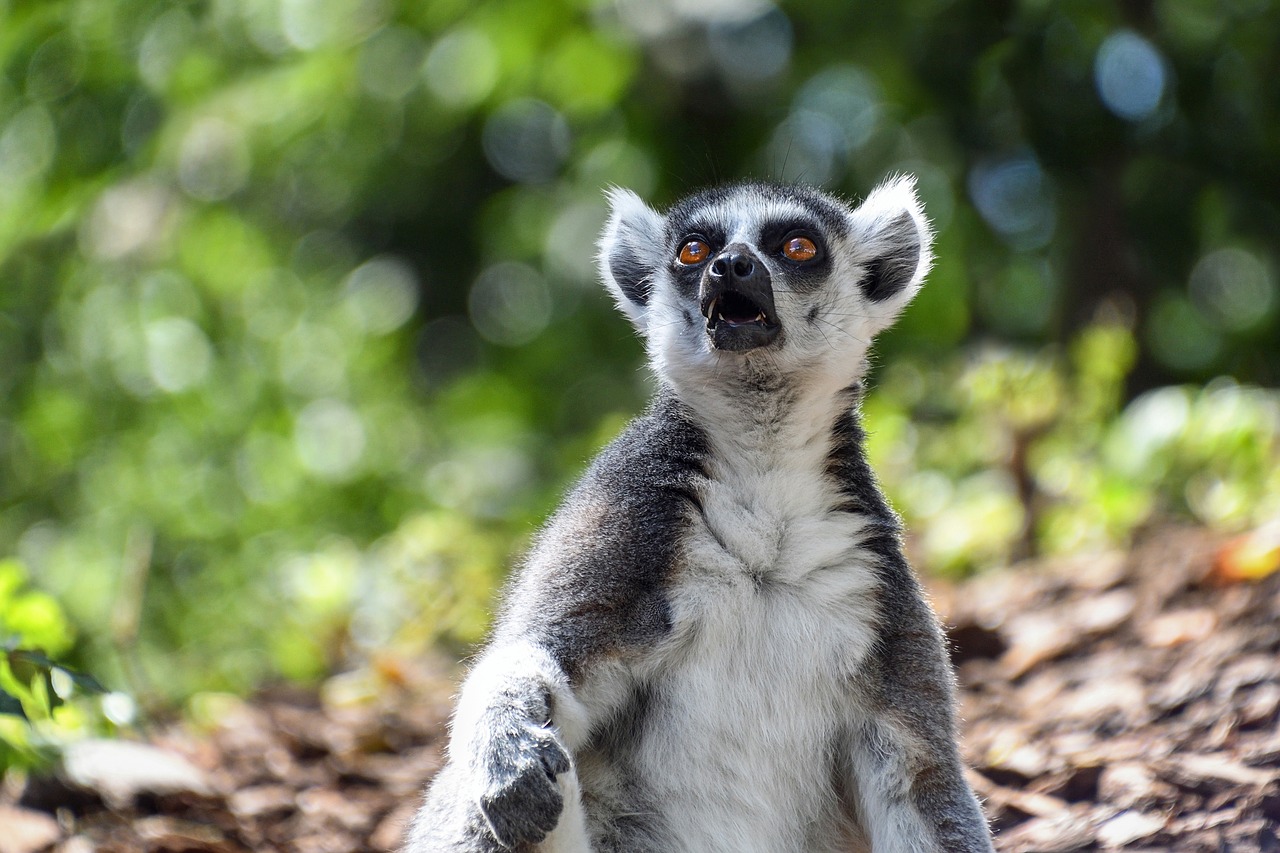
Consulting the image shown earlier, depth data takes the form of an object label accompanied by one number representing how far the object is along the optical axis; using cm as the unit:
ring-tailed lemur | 598
